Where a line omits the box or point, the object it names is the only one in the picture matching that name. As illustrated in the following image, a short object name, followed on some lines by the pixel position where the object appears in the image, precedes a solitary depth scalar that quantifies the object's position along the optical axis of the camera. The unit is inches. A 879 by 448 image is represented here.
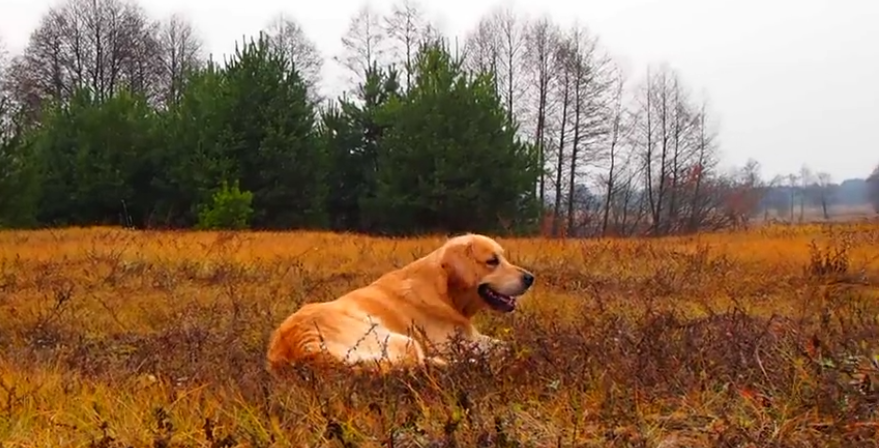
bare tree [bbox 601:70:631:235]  1694.1
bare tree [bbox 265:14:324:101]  1678.2
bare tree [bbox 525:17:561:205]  1612.9
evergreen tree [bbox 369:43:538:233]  936.3
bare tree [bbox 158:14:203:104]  1686.8
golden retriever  171.9
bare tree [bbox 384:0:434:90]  1572.3
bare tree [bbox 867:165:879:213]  1874.6
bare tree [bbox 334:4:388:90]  1555.1
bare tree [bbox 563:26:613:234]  1588.3
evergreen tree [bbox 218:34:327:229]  972.6
